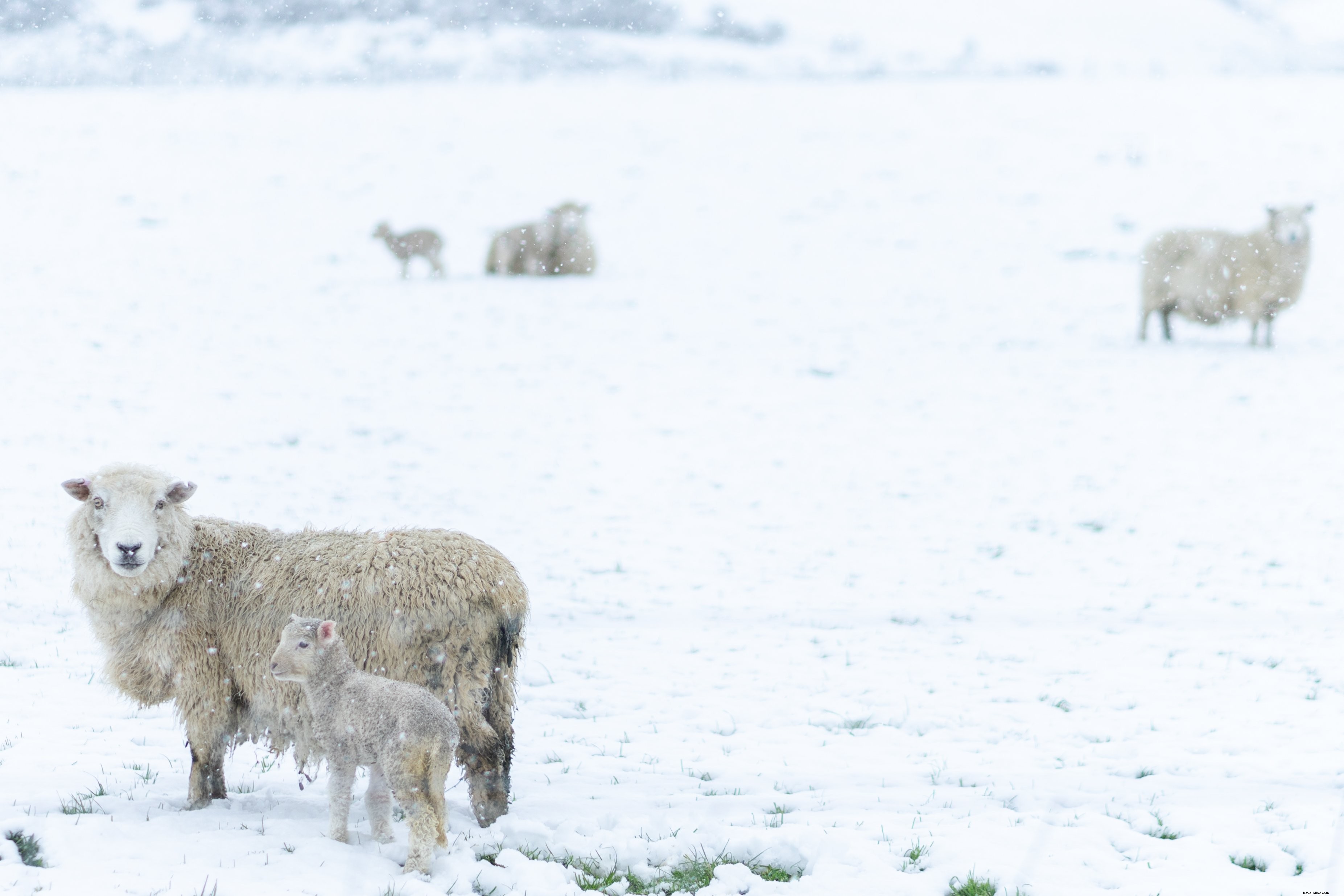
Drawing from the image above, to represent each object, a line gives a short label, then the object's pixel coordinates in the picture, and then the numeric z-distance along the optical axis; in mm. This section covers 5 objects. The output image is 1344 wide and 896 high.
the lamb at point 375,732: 7480
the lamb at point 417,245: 38625
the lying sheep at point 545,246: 40031
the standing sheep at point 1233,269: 29578
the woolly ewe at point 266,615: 8531
